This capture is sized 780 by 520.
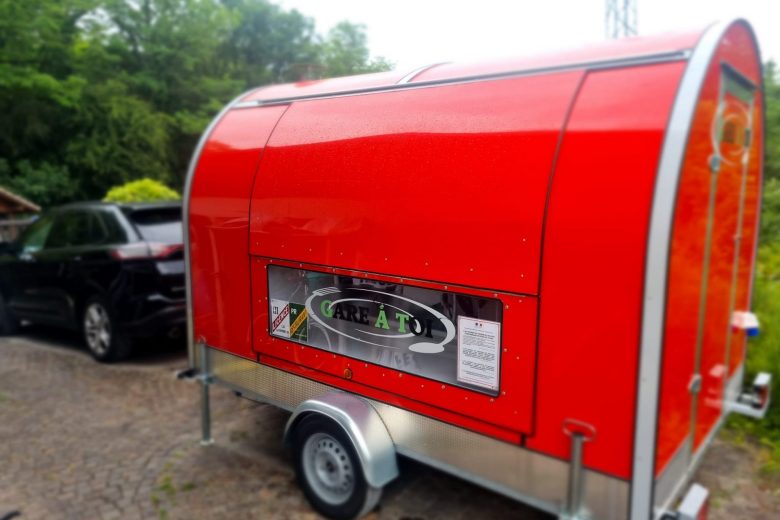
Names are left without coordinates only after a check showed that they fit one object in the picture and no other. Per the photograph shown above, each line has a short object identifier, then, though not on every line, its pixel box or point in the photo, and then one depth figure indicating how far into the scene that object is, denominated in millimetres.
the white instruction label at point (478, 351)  2926
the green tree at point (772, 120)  6566
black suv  6441
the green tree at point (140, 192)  12641
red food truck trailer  2475
